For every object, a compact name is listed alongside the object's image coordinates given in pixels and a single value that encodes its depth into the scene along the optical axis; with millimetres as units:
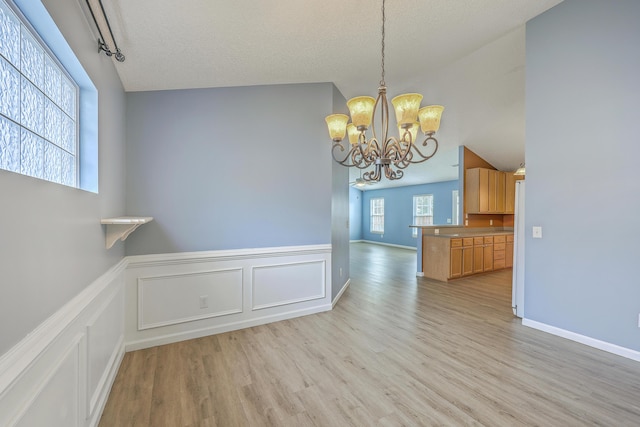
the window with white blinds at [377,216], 10488
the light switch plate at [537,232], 2675
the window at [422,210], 8688
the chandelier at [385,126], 1839
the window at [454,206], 7875
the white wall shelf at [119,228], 1758
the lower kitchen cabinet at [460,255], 4836
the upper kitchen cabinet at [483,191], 5738
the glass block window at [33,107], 978
